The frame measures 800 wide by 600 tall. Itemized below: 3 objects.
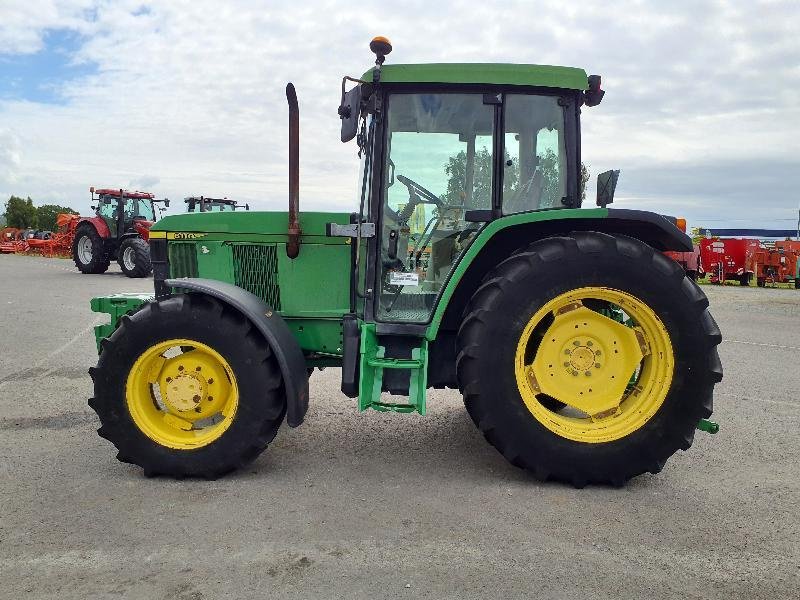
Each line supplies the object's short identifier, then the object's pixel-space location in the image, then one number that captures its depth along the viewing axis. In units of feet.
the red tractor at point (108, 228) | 60.13
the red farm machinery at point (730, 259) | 70.33
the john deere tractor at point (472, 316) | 11.18
